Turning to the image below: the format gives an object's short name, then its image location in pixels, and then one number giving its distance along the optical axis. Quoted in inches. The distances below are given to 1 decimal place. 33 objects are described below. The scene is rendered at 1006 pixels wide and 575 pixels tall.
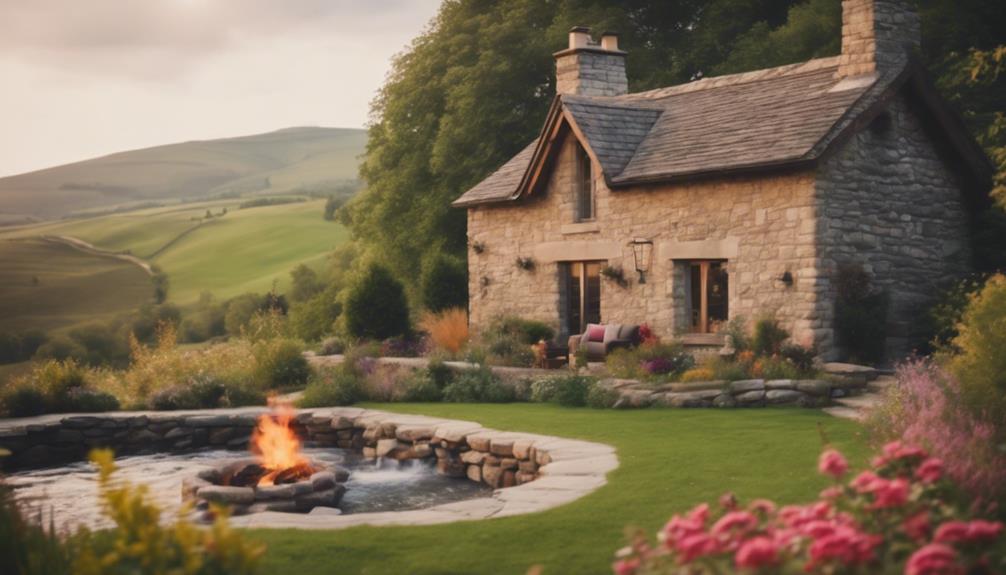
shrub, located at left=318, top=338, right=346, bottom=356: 904.9
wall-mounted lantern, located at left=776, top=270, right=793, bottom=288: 693.9
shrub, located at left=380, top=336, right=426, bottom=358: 888.9
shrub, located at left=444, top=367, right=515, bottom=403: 674.8
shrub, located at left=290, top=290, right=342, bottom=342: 1454.5
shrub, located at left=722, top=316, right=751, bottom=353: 703.1
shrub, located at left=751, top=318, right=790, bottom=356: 685.9
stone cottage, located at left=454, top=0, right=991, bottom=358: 695.7
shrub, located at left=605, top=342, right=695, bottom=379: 677.3
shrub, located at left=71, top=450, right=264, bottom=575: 178.1
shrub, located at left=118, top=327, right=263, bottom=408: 706.2
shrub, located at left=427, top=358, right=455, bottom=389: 714.8
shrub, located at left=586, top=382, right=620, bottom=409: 617.9
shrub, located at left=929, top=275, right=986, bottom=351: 698.2
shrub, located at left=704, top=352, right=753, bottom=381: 629.0
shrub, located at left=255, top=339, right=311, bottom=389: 773.9
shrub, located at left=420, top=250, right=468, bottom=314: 1005.2
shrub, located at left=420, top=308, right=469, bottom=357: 898.7
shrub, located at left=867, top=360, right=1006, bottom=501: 286.4
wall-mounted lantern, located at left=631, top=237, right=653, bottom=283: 793.6
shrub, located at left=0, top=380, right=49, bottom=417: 648.4
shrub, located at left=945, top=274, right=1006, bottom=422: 391.2
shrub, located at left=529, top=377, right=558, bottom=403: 652.7
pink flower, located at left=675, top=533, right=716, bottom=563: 165.6
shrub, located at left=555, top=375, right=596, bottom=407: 630.5
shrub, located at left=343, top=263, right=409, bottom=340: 924.6
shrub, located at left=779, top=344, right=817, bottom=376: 650.2
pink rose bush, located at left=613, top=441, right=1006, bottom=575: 161.3
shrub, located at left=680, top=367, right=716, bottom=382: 641.6
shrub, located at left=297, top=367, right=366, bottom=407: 680.4
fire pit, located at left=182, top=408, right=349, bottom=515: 424.8
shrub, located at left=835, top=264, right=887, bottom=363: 687.1
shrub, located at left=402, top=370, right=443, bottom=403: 695.1
